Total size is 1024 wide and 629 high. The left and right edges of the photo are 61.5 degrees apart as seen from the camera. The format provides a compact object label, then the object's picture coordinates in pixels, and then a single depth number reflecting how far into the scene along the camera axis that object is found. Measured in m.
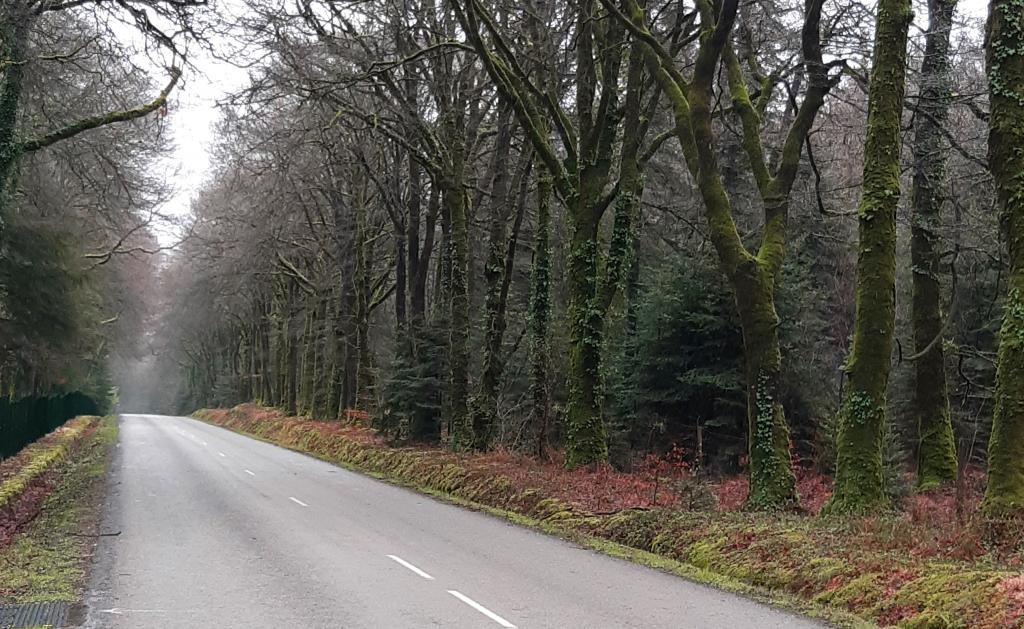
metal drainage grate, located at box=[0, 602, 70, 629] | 7.96
